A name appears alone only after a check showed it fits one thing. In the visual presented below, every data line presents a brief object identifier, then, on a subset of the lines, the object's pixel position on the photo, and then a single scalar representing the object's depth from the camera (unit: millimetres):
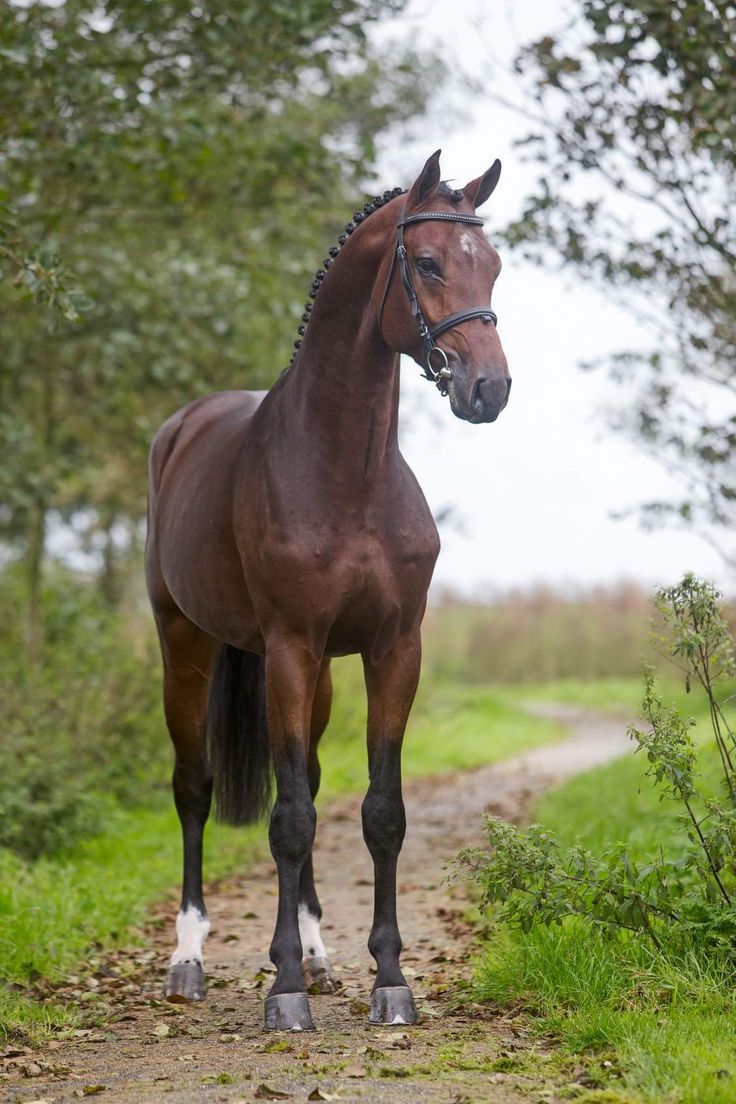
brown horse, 8039
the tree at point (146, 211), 15023
